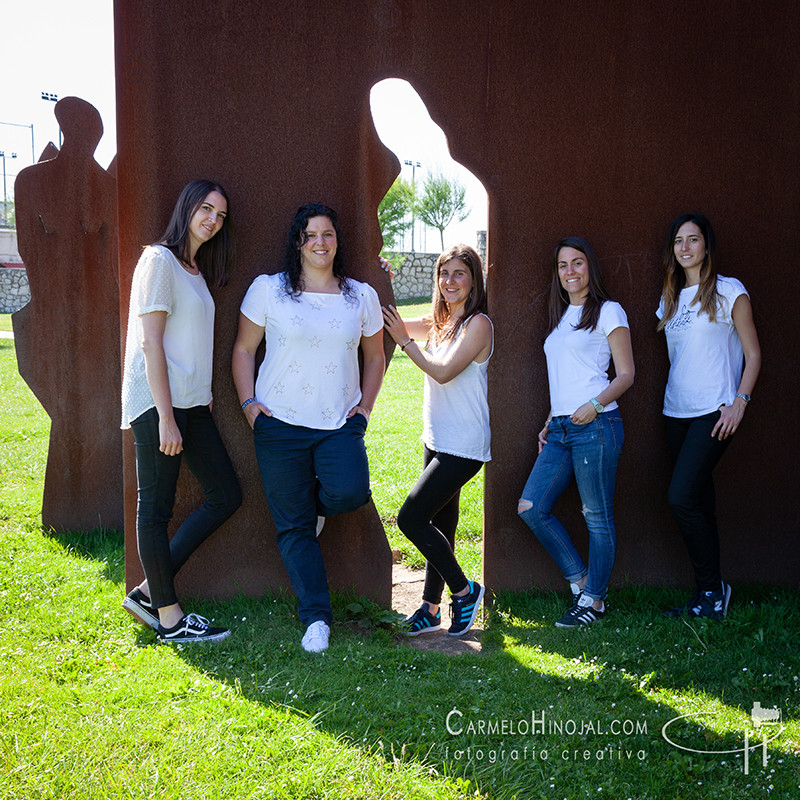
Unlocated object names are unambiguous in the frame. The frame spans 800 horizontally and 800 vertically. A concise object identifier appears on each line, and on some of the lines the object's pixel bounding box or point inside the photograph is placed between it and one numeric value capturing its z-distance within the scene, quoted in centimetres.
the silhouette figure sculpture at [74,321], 512
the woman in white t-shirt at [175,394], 339
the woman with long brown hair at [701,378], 379
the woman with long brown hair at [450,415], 372
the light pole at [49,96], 3509
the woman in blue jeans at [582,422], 375
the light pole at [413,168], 3890
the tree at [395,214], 3344
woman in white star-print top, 363
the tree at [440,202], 3981
